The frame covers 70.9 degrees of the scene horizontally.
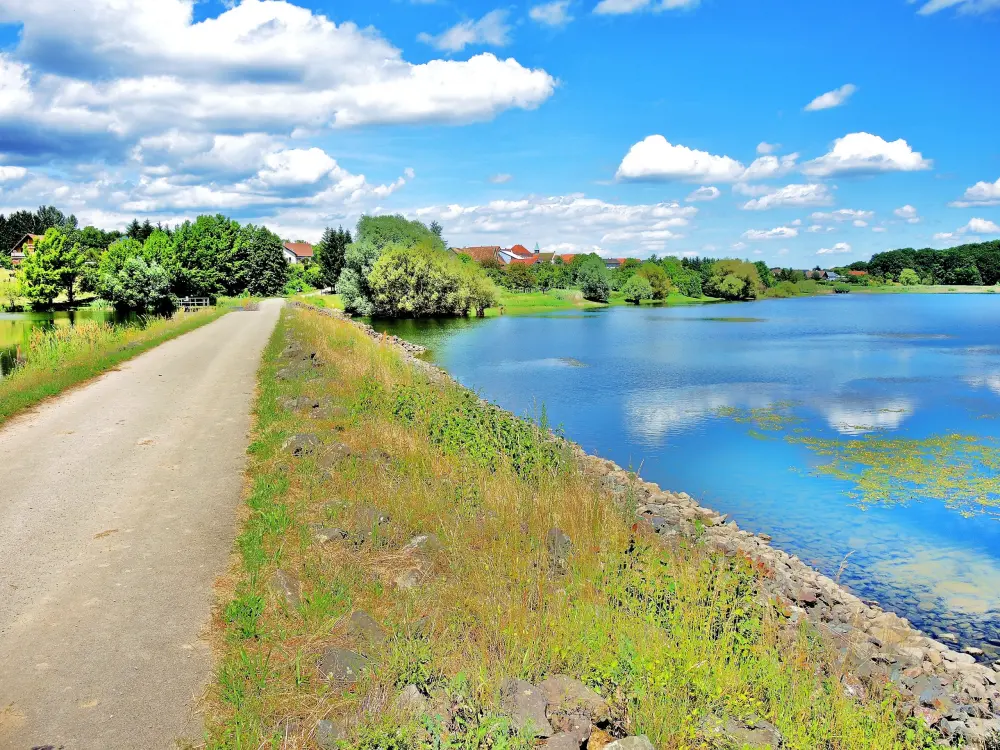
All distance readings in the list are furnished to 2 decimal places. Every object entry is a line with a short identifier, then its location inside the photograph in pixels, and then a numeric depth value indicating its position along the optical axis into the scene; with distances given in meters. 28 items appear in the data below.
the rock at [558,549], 7.82
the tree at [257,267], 103.31
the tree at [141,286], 68.25
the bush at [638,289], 120.00
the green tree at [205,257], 88.50
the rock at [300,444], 11.05
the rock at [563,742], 4.86
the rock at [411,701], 4.91
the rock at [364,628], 5.90
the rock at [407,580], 7.06
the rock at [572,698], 5.29
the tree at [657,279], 124.44
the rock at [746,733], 5.28
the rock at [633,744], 4.77
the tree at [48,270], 89.31
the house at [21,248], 134.10
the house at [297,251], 176.12
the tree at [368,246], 77.75
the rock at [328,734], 4.66
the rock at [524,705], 4.98
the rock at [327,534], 7.81
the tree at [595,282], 119.62
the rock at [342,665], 5.33
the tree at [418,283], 74.12
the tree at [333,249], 110.31
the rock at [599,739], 5.09
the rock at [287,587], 6.40
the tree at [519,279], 130.00
